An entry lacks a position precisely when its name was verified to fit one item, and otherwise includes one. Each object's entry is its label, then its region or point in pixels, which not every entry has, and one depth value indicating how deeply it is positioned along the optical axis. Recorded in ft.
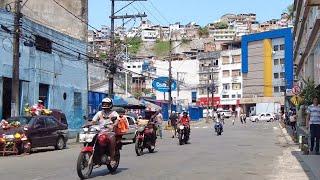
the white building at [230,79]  419.95
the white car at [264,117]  304.71
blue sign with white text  214.28
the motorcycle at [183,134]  90.94
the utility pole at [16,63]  86.58
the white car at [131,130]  103.35
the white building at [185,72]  451.12
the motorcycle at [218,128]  132.48
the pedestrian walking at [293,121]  120.67
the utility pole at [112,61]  134.92
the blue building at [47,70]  102.27
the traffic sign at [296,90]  135.15
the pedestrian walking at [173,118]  143.23
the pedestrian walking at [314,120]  62.03
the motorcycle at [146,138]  68.74
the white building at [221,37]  623.56
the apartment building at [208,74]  437.58
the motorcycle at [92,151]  43.78
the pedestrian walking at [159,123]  105.70
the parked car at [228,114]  360.73
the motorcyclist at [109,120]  46.52
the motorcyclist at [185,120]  93.09
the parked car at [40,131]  77.05
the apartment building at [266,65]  370.73
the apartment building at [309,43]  103.48
